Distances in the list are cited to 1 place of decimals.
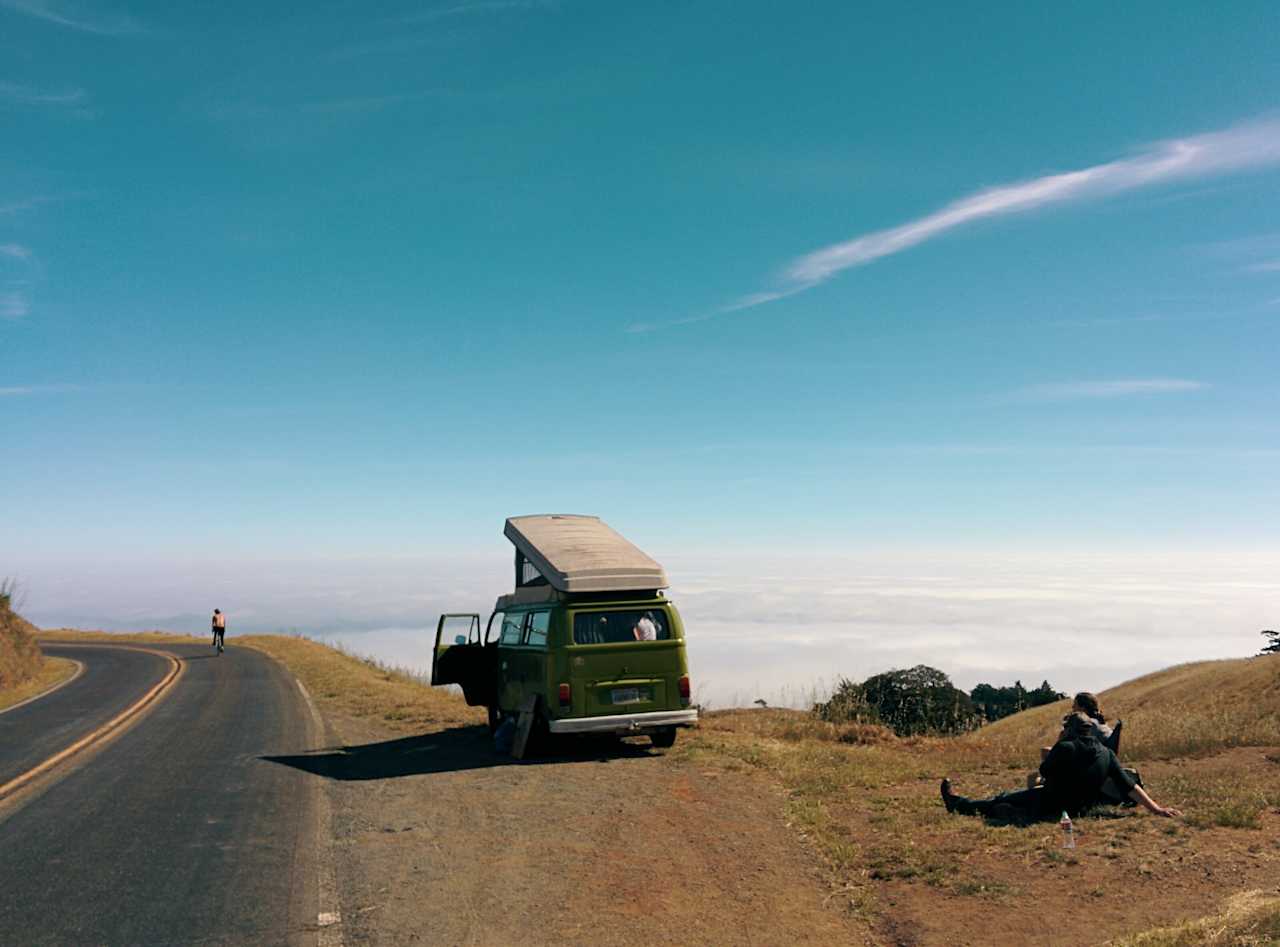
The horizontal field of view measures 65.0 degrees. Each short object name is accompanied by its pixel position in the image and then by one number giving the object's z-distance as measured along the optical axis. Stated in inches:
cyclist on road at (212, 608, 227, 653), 1817.2
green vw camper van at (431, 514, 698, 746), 576.4
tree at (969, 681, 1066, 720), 1155.3
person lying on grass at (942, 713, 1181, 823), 377.4
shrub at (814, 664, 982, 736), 722.2
